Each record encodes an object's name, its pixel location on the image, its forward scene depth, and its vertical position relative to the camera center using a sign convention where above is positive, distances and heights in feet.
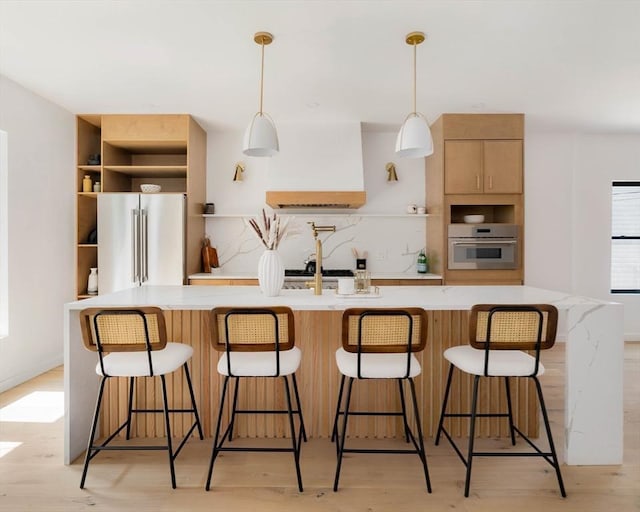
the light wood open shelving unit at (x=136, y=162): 13.89 +3.21
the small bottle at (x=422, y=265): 15.31 -0.54
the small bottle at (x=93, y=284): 14.30 -1.20
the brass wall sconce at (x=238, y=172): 15.64 +2.98
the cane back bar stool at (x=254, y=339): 6.28 -1.38
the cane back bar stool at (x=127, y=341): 6.33 -1.43
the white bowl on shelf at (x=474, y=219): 14.34 +1.12
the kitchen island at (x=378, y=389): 7.16 -2.11
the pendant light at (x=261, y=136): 7.96 +2.24
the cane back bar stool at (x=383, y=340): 6.17 -1.37
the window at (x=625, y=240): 16.76 +0.46
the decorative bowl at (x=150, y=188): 14.12 +2.13
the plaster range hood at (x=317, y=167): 13.96 +2.86
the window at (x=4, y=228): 11.29 +0.59
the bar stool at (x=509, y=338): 6.25 -1.35
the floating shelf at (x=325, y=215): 15.44 +1.37
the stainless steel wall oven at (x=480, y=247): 13.92 +0.13
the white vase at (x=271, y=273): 7.80 -0.44
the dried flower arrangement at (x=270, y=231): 7.83 +0.37
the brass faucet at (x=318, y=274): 8.16 -0.48
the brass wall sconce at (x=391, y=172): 15.61 +3.03
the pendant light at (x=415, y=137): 7.82 +2.20
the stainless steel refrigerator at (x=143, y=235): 13.69 +0.49
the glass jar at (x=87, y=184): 14.12 +2.26
